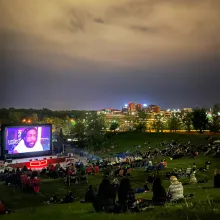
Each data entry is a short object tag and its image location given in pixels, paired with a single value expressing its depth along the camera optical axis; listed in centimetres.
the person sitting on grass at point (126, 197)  1044
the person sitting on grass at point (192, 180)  1742
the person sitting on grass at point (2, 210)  1365
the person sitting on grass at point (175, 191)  1166
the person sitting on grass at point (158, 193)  1120
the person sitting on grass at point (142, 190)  1568
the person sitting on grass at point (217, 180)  1484
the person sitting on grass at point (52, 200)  1629
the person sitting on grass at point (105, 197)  1057
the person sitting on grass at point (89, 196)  1330
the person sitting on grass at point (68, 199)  1552
